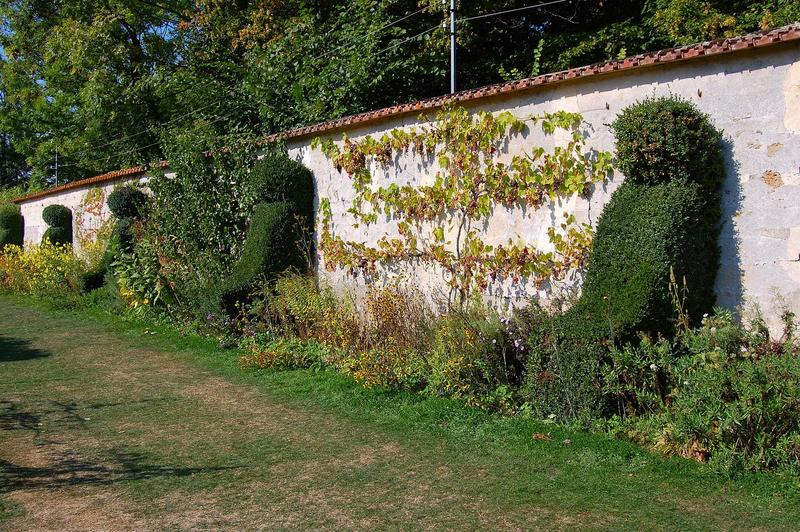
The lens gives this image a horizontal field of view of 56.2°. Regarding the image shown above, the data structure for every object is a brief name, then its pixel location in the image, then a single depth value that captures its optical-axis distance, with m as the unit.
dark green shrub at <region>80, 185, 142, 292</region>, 13.52
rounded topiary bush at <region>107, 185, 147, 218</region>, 14.00
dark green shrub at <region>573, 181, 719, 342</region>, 5.75
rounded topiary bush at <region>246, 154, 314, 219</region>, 10.44
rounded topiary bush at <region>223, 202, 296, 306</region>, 10.21
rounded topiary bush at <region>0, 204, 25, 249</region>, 23.23
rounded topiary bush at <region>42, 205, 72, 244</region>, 18.58
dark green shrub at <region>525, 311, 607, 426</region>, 5.79
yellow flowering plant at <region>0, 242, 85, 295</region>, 16.36
